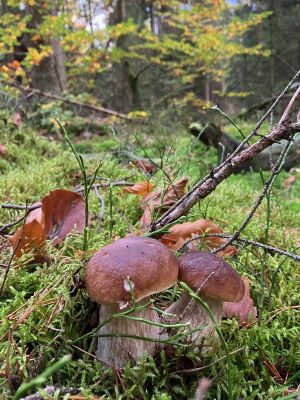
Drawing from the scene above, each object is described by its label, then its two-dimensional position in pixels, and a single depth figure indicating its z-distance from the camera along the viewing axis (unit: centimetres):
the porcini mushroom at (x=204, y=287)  28
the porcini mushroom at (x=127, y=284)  24
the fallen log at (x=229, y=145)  136
